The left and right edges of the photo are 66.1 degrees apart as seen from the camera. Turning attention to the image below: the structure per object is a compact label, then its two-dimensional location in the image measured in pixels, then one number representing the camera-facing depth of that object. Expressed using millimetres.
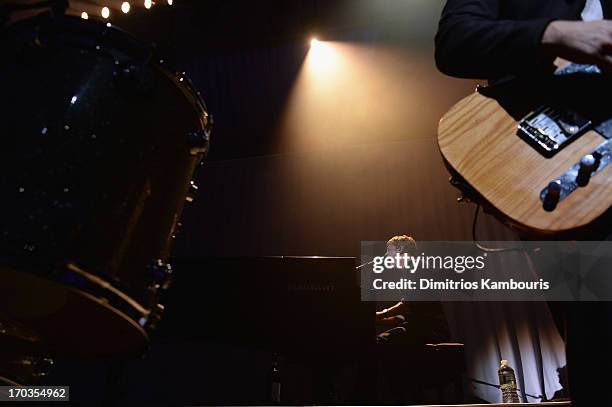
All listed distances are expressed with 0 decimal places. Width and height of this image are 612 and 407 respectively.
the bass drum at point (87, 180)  1227
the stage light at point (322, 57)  6504
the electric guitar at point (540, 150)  1050
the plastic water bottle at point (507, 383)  4238
